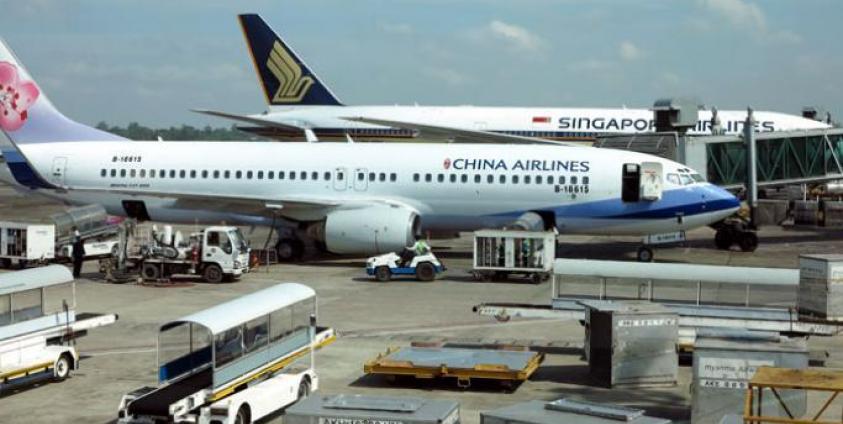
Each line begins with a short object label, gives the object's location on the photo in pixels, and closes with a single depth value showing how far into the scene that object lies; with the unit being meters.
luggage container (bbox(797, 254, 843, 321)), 23.52
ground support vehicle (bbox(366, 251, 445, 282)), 36.91
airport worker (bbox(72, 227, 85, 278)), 37.72
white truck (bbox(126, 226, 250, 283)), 36.25
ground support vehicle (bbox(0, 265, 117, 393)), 21.64
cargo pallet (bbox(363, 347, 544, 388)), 21.75
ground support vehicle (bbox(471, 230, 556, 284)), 36.12
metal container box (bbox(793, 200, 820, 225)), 58.22
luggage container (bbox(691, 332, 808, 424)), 18.61
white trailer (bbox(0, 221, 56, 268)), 39.59
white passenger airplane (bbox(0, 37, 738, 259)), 39.03
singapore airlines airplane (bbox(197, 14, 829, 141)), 62.75
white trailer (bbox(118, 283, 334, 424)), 18.05
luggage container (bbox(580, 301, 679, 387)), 22.14
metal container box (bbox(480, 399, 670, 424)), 15.45
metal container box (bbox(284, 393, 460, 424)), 15.67
